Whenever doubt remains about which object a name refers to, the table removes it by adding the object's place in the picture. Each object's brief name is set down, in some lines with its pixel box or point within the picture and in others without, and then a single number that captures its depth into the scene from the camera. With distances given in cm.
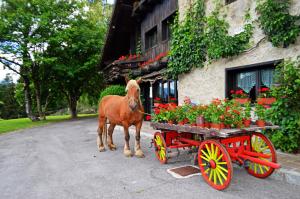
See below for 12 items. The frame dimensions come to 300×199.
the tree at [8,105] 4362
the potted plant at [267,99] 560
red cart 365
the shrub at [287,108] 525
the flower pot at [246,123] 405
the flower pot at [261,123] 407
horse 588
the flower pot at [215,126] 381
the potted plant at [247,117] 406
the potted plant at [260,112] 409
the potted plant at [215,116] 385
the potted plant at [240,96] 552
